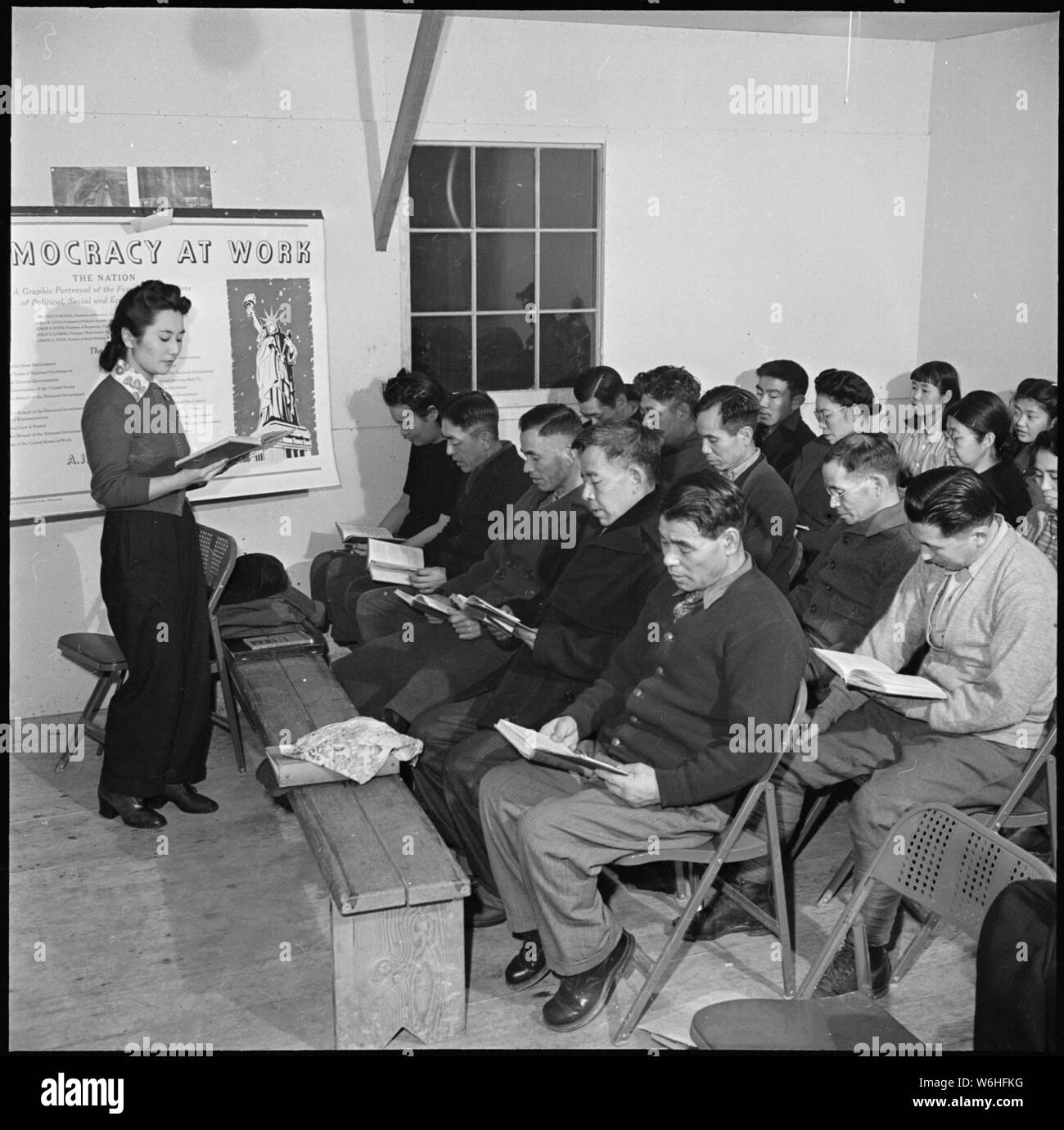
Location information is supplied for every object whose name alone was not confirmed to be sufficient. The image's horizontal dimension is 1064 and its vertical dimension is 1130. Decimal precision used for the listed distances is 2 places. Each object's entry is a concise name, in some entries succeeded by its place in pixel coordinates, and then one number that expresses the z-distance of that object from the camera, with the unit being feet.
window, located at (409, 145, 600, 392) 21.86
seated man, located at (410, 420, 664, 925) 13.24
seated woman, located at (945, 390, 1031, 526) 17.06
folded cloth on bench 12.72
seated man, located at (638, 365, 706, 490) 18.31
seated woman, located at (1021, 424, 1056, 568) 15.15
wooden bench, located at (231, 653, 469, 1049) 10.91
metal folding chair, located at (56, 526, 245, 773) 16.94
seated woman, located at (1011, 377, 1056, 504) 19.22
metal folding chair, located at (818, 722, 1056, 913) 11.51
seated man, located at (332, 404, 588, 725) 15.52
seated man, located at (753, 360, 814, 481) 20.79
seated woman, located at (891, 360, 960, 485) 20.24
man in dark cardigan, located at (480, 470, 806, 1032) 11.05
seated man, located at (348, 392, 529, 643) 17.53
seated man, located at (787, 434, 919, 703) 14.10
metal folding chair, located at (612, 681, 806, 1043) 11.14
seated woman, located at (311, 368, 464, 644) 20.01
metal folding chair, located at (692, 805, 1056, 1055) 8.57
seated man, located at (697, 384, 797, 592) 15.76
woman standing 14.97
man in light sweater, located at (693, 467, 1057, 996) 11.59
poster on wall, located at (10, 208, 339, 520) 18.51
